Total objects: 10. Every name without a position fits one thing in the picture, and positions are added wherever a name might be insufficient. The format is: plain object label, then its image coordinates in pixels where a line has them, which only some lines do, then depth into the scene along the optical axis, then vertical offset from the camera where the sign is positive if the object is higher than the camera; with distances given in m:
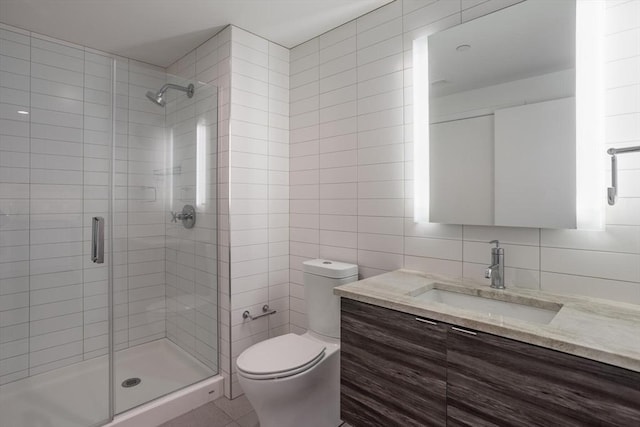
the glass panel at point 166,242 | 2.07 -0.19
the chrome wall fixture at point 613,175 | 1.21 +0.15
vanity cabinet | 0.90 -0.54
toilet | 1.59 -0.76
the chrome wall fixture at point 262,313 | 2.28 -0.71
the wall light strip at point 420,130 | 1.82 +0.47
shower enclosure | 1.88 -0.13
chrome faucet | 1.48 -0.23
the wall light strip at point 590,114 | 1.32 +0.40
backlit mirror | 1.39 +0.45
